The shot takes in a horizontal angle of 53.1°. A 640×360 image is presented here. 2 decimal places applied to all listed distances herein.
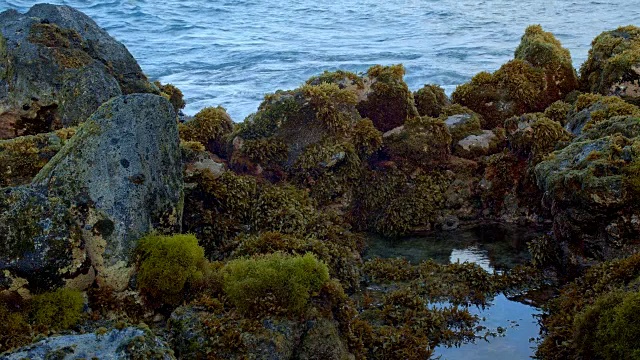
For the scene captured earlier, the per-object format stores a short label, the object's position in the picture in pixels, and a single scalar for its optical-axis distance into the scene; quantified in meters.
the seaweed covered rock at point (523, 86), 12.96
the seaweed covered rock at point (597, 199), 7.96
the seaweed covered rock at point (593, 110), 10.39
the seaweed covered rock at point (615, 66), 12.05
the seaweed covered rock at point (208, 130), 11.36
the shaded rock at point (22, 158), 7.92
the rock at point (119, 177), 6.55
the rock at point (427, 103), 12.80
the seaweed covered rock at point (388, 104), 12.00
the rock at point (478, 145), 11.62
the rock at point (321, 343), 5.98
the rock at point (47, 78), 9.95
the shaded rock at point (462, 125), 11.84
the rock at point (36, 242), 5.71
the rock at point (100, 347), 4.47
